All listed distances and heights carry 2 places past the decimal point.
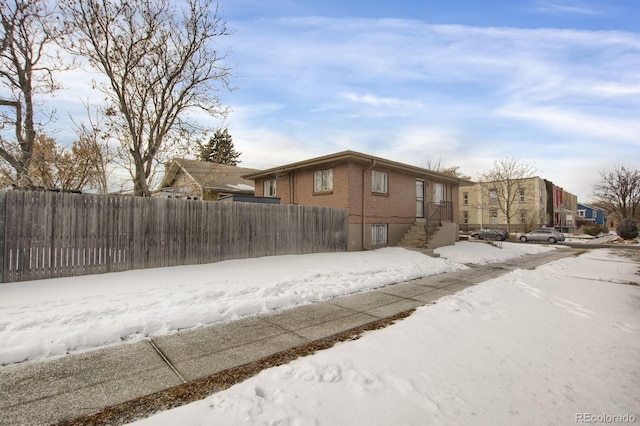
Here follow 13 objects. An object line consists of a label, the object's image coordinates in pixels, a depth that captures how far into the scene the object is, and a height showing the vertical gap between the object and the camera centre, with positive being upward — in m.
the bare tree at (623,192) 37.81 +3.34
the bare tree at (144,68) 9.90 +5.50
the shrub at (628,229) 30.97 -1.14
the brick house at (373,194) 13.64 +1.28
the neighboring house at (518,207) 38.78 +1.61
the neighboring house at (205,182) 19.58 +2.72
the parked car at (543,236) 27.91 -1.65
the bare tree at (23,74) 9.01 +4.74
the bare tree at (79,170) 12.88 +2.23
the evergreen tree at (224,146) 40.59 +10.15
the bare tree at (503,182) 33.78 +4.28
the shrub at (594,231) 39.13 -1.79
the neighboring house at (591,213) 68.75 +1.19
